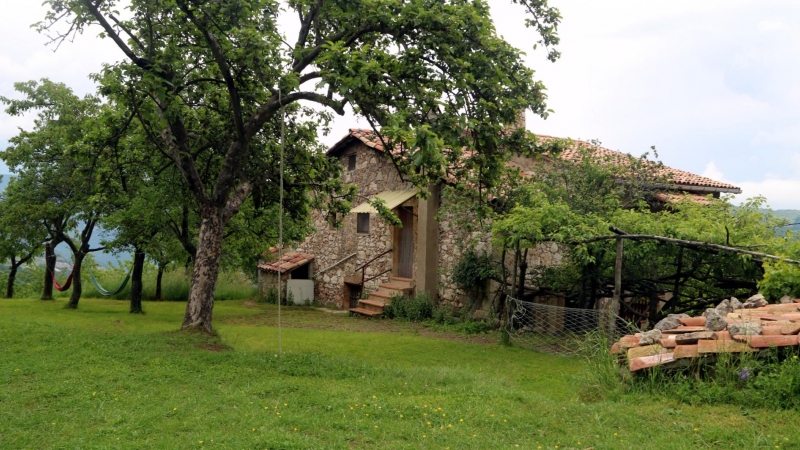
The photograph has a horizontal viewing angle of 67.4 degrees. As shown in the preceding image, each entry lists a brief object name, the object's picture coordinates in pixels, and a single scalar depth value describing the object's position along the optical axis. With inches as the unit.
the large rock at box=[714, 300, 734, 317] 261.4
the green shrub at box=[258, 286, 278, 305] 815.7
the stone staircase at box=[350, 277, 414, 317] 621.9
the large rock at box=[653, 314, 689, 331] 256.2
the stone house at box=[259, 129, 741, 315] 595.2
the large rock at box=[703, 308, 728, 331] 235.6
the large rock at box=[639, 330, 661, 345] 244.1
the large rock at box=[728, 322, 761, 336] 223.5
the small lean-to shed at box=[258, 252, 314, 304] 808.3
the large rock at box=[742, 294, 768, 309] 262.1
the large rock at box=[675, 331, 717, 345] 227.1
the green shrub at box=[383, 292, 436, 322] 585.0
